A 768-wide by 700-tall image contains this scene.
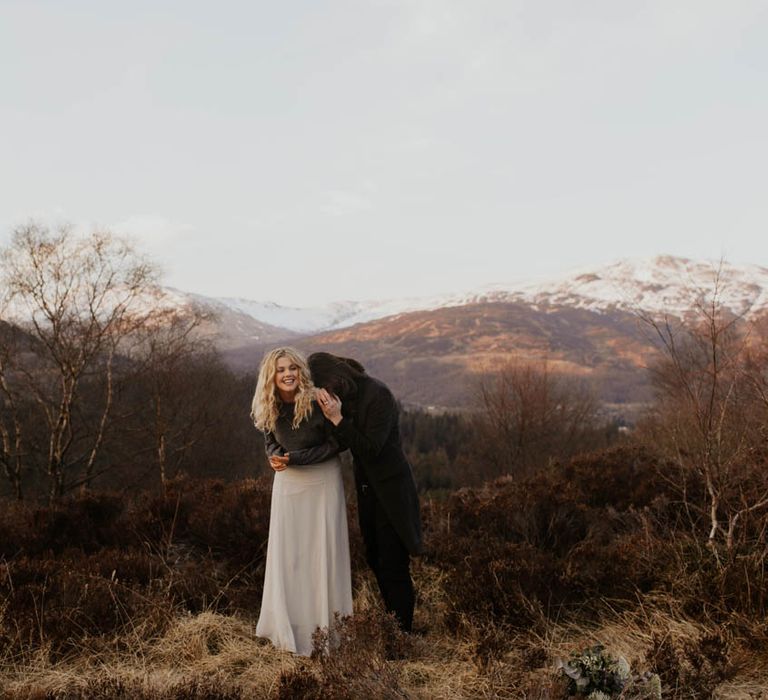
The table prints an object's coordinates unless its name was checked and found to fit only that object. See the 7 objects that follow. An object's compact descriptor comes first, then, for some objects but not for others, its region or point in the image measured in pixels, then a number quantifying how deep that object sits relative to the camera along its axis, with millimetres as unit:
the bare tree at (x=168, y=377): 23062
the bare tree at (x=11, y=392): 18078
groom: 3701
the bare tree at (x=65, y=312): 18766
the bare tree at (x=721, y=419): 4309
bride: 3742
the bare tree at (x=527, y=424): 30328
